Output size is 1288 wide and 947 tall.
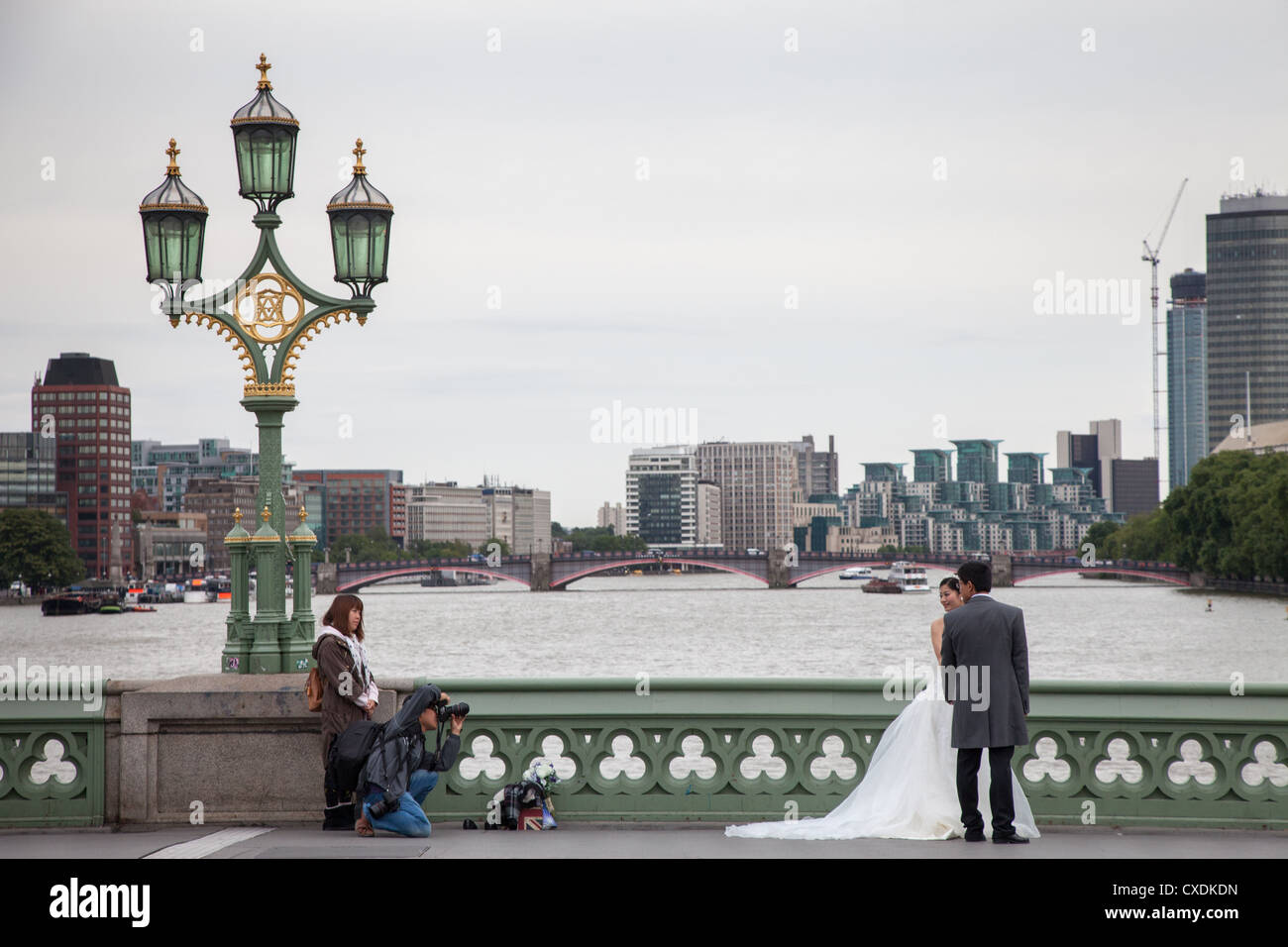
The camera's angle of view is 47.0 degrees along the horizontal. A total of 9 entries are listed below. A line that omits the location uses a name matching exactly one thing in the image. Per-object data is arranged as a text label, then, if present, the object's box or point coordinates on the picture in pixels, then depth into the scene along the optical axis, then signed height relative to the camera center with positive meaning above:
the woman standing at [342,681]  8.53 -1.06
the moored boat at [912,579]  120.88 -7.24
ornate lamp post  9.77 +1.36
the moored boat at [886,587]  122.12 -7.74
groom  8.23 -1.12
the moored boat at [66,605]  96.94 -6.99
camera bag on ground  8.65 -1.78
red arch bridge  110.89 -5.76
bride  8.60 -1.74
